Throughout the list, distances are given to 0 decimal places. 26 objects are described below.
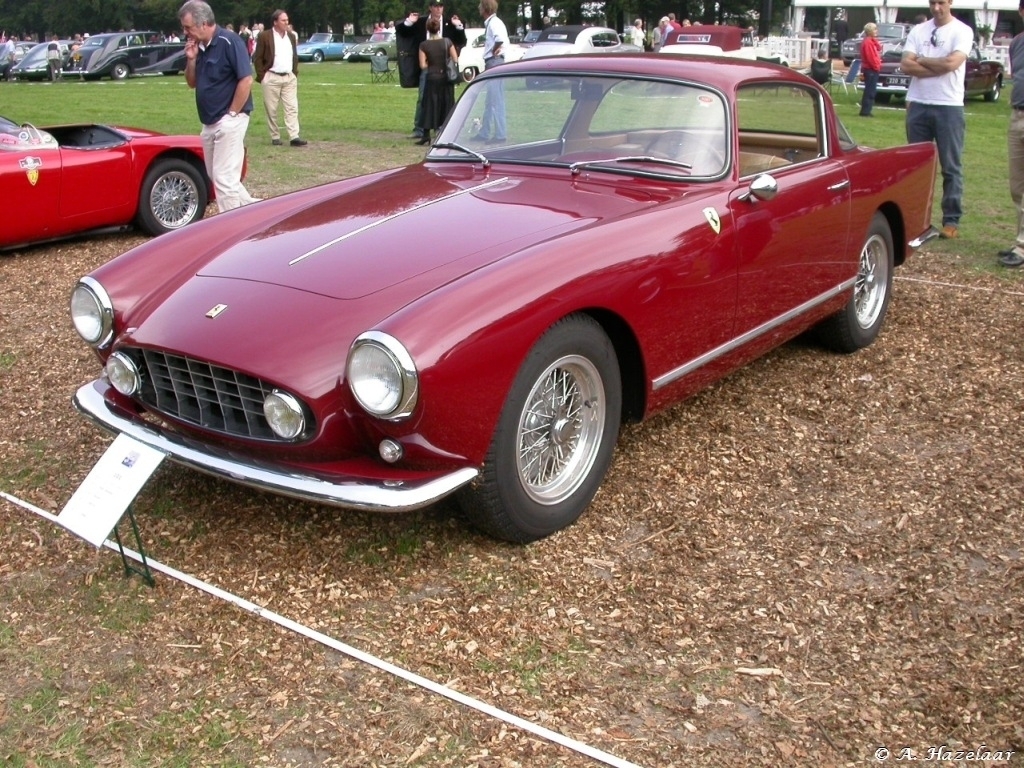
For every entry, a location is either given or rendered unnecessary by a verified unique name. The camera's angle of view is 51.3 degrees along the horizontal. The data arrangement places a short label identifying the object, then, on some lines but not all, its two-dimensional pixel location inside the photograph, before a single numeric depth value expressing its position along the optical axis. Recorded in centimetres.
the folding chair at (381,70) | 2739
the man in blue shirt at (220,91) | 716
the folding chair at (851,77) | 2150
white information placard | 308
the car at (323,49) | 4612
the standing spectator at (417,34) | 1327
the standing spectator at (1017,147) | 718
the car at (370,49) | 4353
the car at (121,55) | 3173
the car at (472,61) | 1955
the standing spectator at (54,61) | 3105
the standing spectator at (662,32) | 2879
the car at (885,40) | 2472
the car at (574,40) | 2800
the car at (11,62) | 3326
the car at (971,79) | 1938
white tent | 2911
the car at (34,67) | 3166
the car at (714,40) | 2569
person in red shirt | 1747
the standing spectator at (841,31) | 2702
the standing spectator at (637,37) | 3691
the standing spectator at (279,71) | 1280
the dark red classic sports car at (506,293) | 313
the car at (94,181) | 726
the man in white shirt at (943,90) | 762
